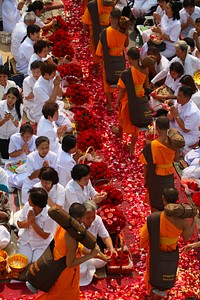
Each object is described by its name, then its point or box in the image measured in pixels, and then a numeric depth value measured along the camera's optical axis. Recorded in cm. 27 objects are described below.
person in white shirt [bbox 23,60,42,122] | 1174
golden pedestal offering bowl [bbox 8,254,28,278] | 880
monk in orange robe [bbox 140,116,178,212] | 934
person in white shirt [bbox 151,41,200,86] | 1225
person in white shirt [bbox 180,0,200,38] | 1420
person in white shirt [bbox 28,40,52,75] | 1219
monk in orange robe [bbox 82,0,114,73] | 1330
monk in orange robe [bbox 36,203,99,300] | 745
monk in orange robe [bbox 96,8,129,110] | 1190
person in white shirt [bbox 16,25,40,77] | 1277
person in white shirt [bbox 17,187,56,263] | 885
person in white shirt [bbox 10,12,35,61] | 1334
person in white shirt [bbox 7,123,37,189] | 1034
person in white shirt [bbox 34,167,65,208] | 909
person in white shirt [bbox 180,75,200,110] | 1144
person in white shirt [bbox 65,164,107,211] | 909
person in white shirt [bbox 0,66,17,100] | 1169
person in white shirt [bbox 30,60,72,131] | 1141
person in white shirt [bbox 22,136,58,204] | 983
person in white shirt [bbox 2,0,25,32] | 1452
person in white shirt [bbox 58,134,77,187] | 976
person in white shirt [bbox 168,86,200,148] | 1098
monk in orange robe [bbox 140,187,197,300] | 808
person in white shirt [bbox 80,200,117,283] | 865
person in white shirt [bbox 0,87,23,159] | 1095
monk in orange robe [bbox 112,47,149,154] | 1089
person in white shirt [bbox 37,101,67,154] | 1041
